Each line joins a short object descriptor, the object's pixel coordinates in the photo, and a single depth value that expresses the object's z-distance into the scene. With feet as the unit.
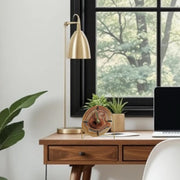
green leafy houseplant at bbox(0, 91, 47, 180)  10.71
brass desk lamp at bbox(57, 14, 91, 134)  11.19
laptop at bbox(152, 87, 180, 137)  10.73
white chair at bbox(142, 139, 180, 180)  7.29
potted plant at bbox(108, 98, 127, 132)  11.32
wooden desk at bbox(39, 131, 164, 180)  9.38
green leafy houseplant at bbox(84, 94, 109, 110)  11.46
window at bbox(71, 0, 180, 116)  12.25
